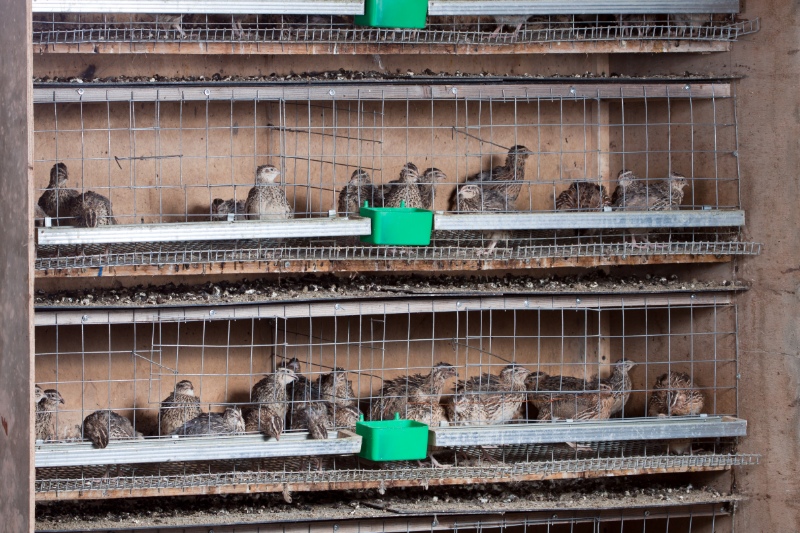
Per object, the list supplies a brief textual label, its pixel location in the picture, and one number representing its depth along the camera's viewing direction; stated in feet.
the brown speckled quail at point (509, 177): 35.60
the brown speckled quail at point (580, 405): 34.68
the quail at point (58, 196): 33.09
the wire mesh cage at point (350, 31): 31.55
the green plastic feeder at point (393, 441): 30.45
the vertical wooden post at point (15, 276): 20.98
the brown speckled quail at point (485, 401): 33.68
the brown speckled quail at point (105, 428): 29.84
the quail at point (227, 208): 33.99
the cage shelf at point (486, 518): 31.65
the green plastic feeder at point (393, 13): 31.32
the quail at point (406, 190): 33.99
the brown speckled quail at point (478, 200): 35.29
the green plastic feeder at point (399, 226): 30.66
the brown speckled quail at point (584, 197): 35.70
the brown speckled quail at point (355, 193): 34.32
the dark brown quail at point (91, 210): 31.78
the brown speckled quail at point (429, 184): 35.04
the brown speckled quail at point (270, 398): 32.60
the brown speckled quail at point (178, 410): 33.22
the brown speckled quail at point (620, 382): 35.63
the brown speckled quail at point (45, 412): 32.01
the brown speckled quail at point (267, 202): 33.27
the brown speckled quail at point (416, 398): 33.30
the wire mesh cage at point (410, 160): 31.83
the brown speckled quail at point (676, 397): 34.55
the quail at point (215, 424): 31.99
